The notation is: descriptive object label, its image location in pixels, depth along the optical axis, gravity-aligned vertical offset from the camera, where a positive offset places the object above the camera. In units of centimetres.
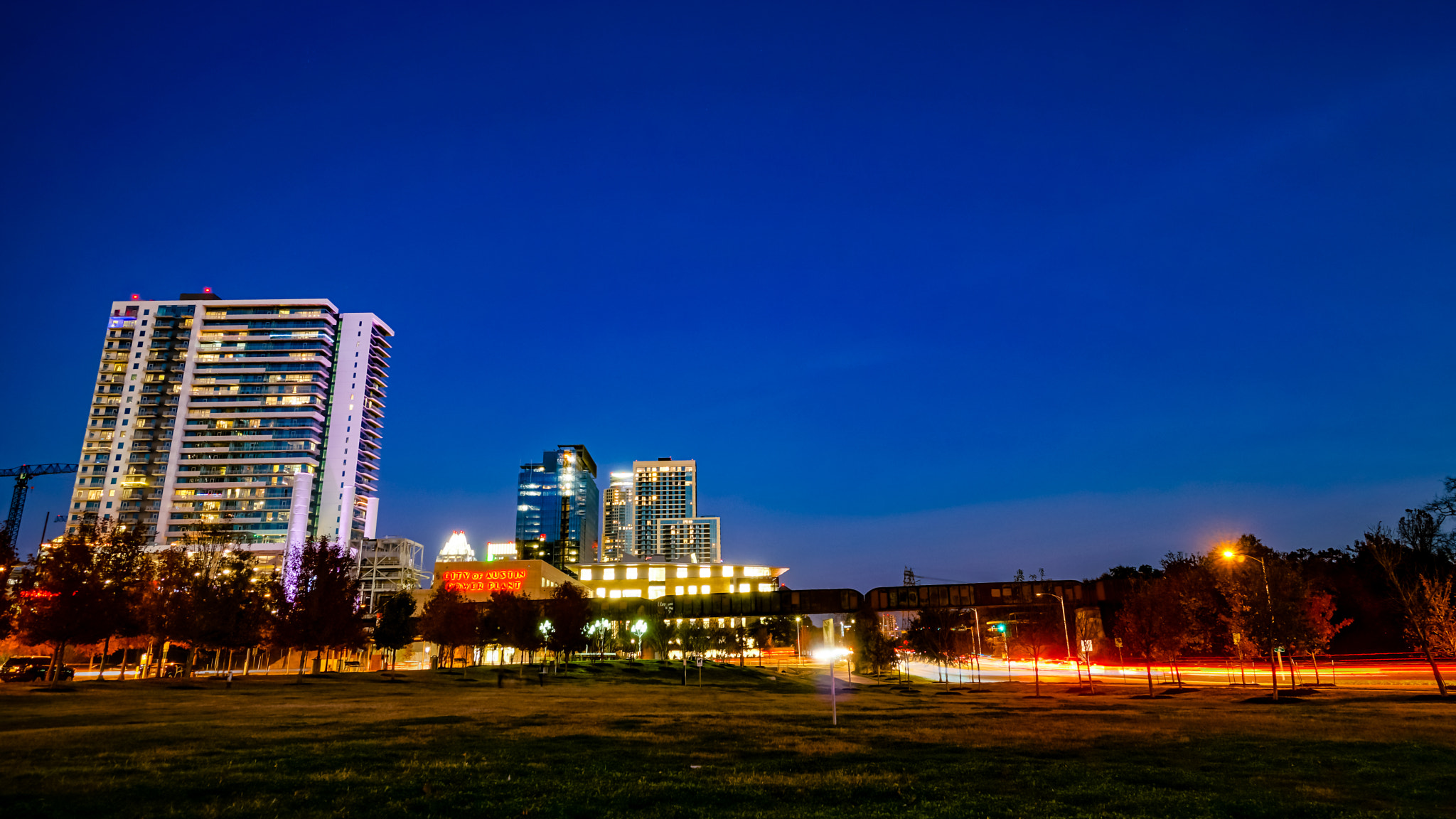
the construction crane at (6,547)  5097 +388
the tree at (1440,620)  4462 -102
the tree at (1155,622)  6519 -165
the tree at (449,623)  8256 -193
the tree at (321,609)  6153 -30
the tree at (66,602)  5384 +22
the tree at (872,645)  9700 -505
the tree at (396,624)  7544 -186
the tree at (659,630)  12606 -419
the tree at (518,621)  7850 -172
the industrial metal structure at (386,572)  19038 +787
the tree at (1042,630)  13675 -480
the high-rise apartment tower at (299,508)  18638 +2277
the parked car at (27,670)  6981 -585
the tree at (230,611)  6106 -54
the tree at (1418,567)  4600 +314
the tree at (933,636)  9369 -396
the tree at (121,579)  5669 +205
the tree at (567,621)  7800 -164
